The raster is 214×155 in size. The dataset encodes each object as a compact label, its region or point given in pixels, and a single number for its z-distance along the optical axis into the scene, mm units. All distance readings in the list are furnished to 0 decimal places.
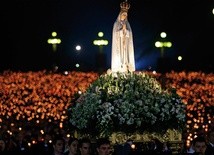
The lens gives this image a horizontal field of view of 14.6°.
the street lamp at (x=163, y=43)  37347
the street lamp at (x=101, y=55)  37844
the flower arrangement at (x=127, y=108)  21766
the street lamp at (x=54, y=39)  39444
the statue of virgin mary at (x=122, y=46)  26281
